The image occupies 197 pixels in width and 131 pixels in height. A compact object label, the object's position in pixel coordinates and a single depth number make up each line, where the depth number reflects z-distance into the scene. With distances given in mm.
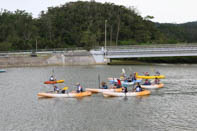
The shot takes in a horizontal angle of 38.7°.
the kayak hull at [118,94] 36688
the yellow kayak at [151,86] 43234
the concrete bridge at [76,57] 80625
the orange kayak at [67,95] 36625
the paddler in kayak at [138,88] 37438
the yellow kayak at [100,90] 39128
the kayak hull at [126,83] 45591
